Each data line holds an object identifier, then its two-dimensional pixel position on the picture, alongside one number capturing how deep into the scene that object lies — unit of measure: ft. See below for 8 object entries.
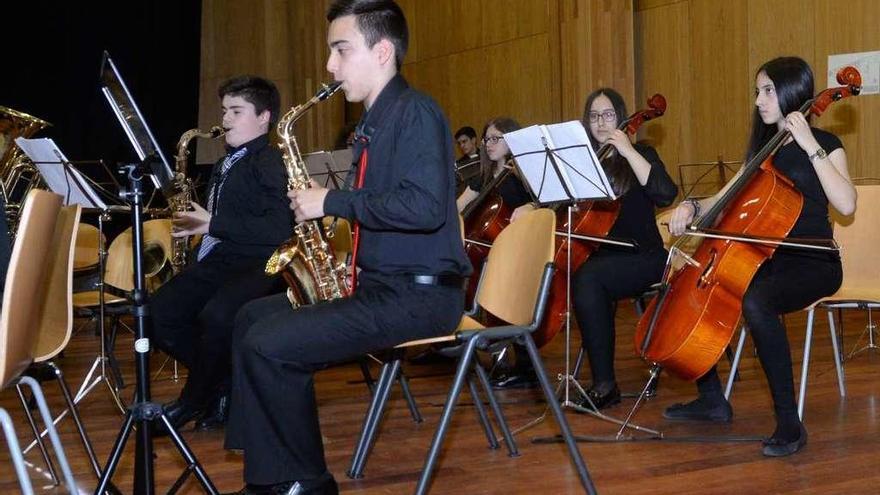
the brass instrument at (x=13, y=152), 14.80
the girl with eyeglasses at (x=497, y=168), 15.81
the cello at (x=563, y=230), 13.76
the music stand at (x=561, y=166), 11.84
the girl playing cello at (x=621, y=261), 13.32
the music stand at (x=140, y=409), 8.02
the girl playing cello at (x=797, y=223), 10.92
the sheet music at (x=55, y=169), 13.07
